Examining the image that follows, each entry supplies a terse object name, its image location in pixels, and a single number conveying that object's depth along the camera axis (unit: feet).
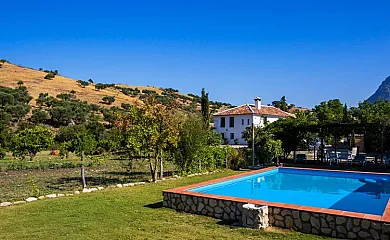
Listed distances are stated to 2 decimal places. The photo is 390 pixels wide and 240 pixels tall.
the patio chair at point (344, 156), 53.42
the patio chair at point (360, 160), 52.95
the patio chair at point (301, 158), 59.21
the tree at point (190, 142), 42.34
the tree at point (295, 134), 58.18
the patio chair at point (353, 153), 57.10
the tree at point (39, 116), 109.90
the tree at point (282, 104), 188.15
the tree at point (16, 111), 108.58
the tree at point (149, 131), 37.04
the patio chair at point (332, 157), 54.54
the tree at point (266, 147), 54.19
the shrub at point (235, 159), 50.55
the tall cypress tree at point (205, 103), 99.42
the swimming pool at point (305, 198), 18.16
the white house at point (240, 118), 116.51
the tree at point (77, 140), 44.98
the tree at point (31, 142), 63.16
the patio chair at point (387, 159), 50.31
